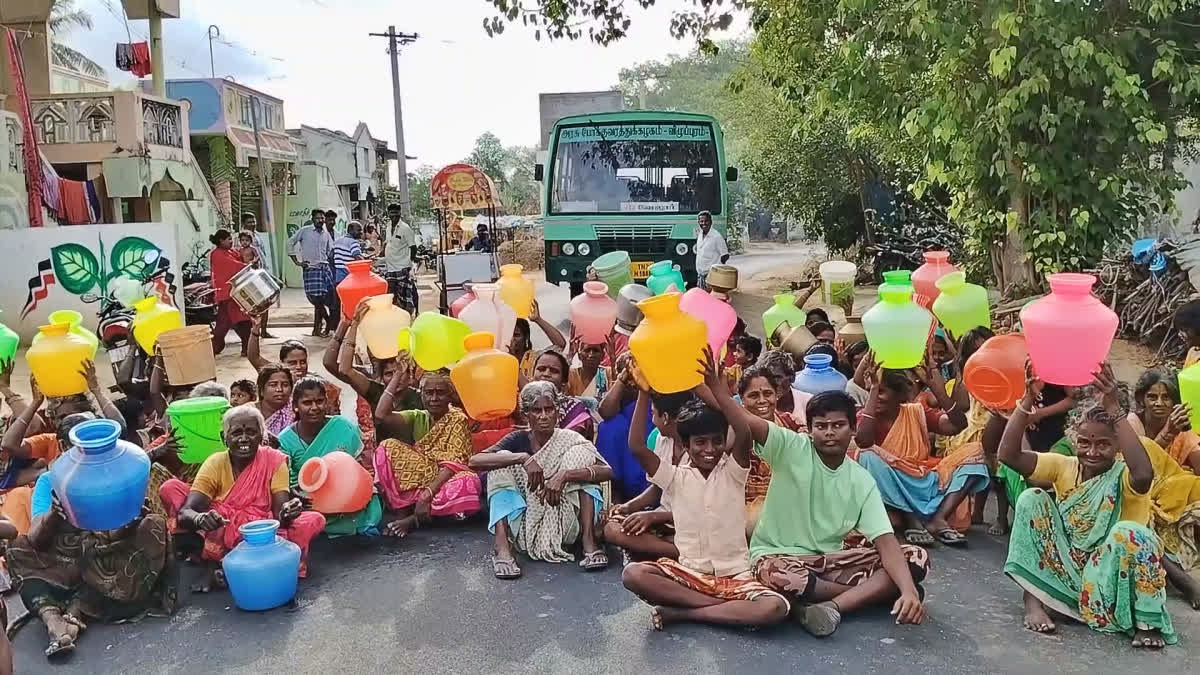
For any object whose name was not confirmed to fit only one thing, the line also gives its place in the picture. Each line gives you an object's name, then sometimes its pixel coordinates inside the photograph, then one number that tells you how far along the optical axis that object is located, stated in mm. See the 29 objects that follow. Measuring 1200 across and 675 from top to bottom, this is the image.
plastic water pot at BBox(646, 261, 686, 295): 5676
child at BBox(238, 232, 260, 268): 10594
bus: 11680
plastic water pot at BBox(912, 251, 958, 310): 5391
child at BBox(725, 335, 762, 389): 5301
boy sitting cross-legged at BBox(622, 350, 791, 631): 3535
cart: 14289
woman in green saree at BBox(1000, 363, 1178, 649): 3309
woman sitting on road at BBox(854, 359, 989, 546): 4414
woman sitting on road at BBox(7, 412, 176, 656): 3699
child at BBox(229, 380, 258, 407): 4938
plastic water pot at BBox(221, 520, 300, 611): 3828
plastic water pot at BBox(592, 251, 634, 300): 6414
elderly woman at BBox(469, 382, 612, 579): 4301
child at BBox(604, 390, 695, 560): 3850
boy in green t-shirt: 3496
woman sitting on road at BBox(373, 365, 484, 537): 4789
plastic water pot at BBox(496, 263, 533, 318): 5707
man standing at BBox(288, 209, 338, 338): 11445
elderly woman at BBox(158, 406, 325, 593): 4070
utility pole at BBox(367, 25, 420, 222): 23125
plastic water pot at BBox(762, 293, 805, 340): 5746
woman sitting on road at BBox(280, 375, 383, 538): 4578
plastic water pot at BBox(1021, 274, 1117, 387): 3291
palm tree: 26844
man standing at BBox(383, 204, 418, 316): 12320
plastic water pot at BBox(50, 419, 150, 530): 3445
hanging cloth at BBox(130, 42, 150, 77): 17516
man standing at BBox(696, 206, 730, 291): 11195
